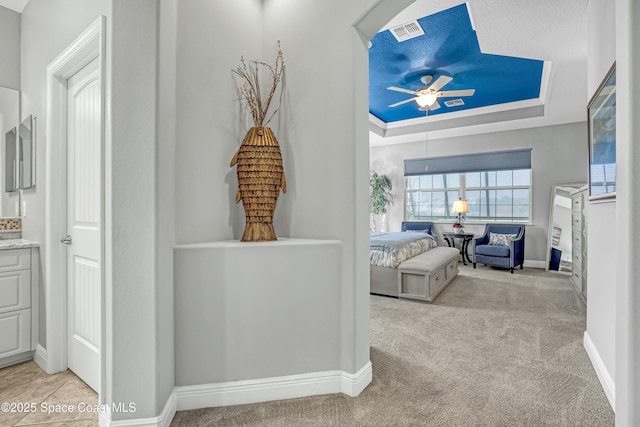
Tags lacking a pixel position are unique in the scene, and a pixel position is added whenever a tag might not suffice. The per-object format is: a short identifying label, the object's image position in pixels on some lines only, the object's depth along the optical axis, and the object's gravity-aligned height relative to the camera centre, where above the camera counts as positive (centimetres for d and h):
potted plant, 749 +44
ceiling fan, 428 +162
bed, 406 -62
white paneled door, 202 -8
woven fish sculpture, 199 +20
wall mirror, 256 +53
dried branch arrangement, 210 +88
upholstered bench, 384 -81
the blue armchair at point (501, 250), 558 -69
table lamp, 639 +10
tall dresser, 393 -39
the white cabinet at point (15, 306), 229 -69
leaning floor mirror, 542 -31
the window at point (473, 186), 638 +52
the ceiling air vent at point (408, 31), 339 +195
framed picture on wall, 181 +45
